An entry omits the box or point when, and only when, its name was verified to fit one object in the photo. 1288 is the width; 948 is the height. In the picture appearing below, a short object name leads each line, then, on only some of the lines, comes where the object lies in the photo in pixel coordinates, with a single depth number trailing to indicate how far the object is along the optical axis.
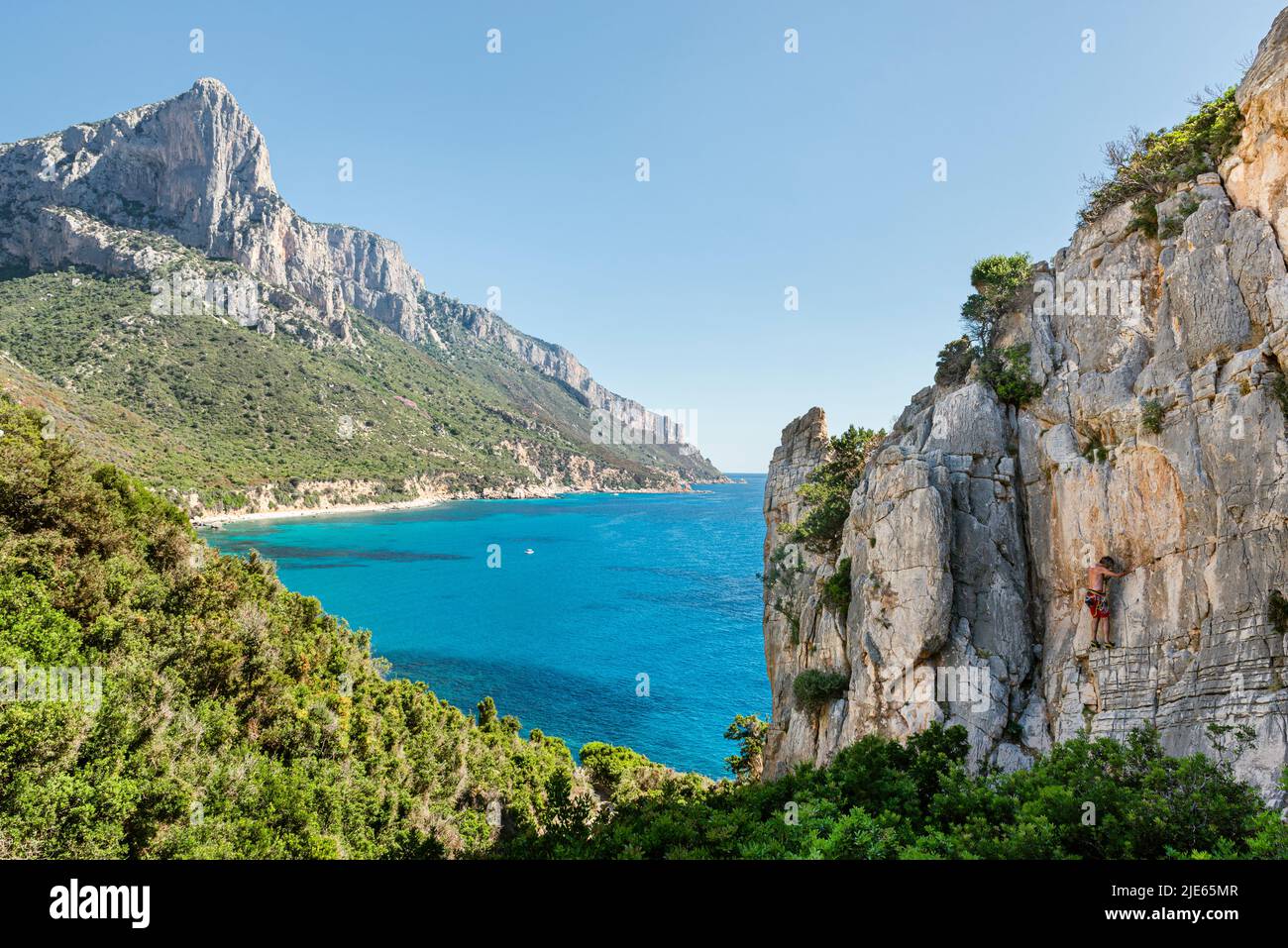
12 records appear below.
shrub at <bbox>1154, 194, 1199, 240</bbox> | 14.43
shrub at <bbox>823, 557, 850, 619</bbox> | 19.95
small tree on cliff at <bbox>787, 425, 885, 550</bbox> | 22.73
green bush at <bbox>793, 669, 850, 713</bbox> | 19.06
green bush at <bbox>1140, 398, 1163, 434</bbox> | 13.51
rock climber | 13.66
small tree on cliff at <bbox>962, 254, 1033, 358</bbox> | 19.55
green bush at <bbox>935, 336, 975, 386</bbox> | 20.55
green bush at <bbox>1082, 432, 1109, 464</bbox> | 14.75
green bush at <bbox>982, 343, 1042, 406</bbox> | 17.33
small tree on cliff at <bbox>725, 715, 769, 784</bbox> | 30.69
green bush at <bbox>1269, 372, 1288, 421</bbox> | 11.67
